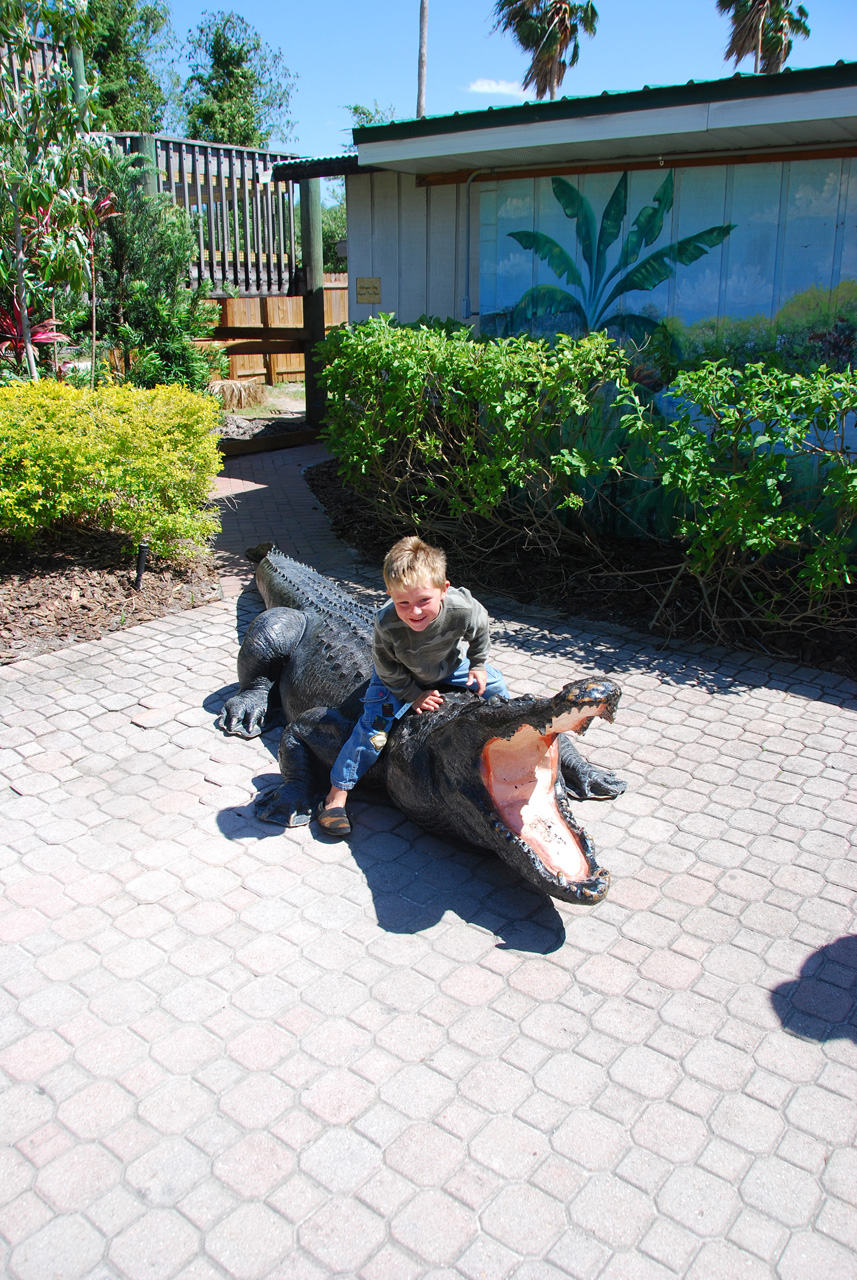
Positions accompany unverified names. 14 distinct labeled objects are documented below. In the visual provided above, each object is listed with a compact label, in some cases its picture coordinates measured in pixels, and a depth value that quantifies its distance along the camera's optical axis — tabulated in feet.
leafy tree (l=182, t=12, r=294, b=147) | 105.60
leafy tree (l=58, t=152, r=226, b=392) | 37.04
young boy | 11.85
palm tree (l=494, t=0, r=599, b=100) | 87.25
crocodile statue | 10.41
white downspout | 28.40
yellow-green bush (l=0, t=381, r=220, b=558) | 21.67
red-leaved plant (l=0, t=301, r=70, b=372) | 31.89
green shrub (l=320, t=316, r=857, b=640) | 18.37
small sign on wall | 32.42
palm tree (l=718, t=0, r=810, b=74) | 81.35
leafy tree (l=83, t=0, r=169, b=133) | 94.22
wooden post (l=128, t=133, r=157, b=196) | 37.83
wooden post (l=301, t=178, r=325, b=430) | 42.24
